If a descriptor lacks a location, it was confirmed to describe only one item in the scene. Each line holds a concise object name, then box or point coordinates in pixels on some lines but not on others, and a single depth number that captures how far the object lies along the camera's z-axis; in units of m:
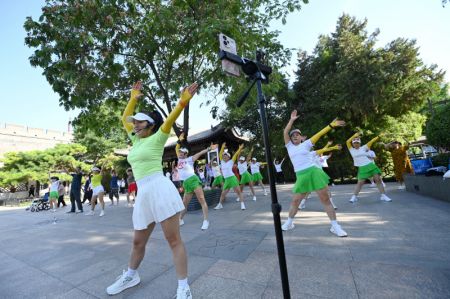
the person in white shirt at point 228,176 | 7.33
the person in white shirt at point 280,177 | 18.35
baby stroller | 13.44
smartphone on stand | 1.75
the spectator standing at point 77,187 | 10.71
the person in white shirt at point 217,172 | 9.78
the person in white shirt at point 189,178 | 5.23
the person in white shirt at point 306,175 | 3.93
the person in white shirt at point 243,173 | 9.12
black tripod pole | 1.68
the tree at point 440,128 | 6.95
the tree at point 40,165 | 21.67
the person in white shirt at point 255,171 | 10.41
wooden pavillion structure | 17.14
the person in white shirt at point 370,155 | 6.73
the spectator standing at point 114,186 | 12.99
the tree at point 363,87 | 12.85
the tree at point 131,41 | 6.43
